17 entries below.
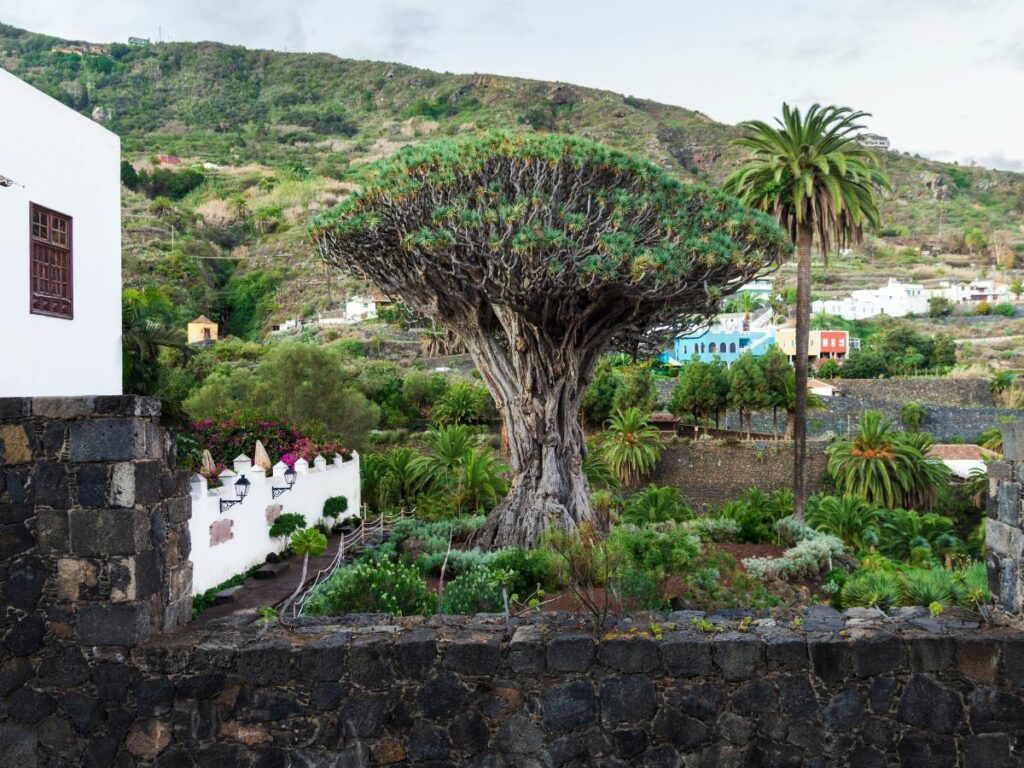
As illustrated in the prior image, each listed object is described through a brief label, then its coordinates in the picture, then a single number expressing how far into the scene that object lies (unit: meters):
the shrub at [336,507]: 15.49
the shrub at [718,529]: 16.56
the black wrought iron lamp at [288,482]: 12.63
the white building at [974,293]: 71.81
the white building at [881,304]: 69.50
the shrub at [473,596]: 7.67
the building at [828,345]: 58.69
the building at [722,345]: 56.34
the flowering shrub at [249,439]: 14.69
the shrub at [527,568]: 10.05
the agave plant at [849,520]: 18.83
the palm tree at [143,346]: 13.62
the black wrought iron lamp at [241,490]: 10.73
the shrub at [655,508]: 20.52
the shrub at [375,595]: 7.26
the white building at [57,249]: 9.77
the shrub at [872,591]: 9.80
